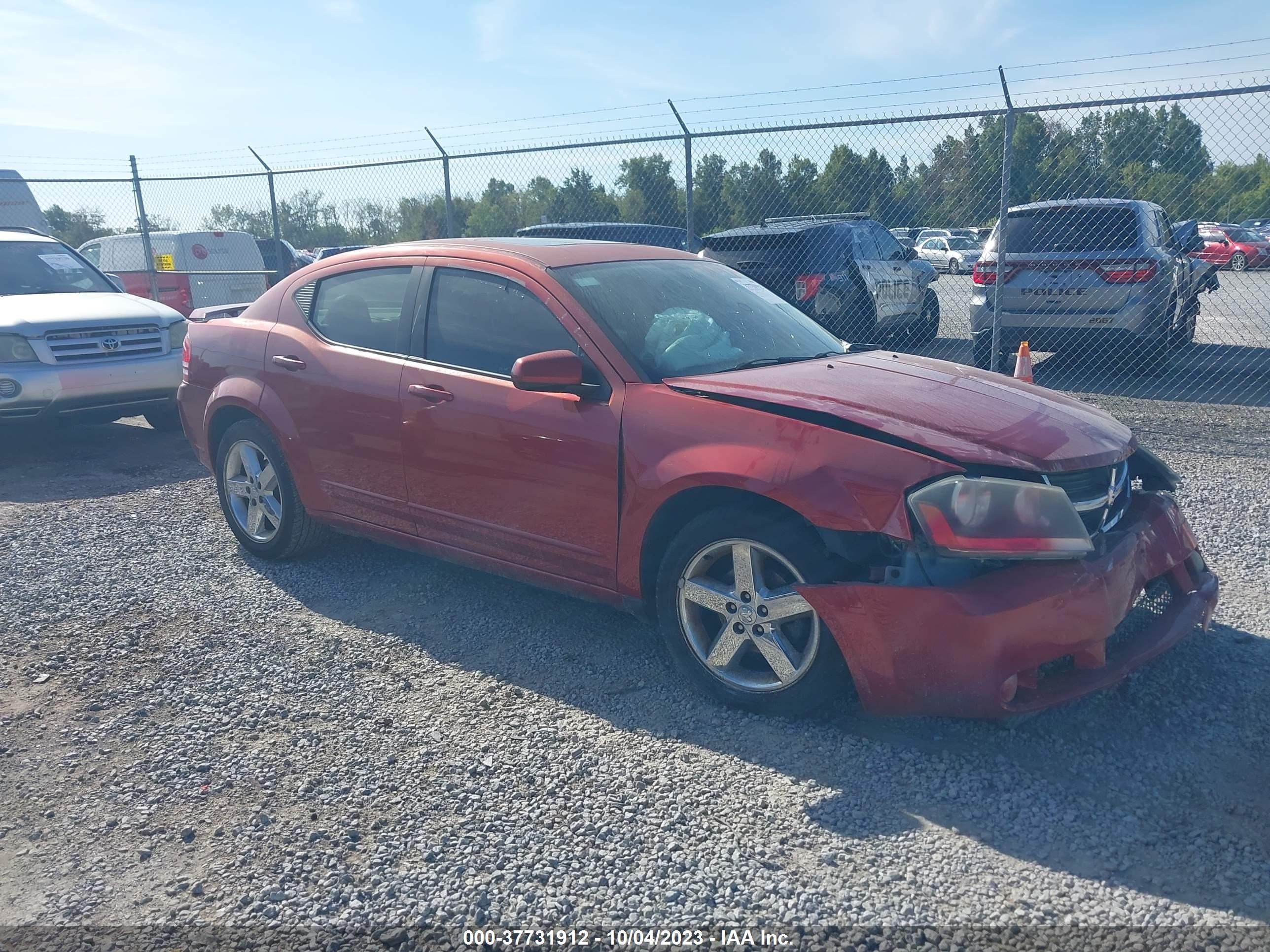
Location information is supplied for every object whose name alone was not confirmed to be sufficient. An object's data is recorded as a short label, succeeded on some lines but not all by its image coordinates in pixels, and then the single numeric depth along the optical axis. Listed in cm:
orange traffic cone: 688
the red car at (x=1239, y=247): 2008
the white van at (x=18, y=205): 1343
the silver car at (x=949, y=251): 2808
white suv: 754
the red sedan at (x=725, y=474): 305
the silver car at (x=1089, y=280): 899
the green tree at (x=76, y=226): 2119
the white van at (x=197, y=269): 1401
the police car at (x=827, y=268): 1011
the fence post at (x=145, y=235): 1352
